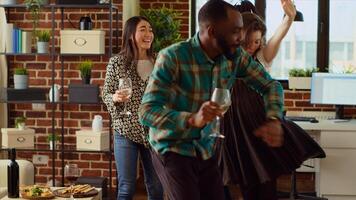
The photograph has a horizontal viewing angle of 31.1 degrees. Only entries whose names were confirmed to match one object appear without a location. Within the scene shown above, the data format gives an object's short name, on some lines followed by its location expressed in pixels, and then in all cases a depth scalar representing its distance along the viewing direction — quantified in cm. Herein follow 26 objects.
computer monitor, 572
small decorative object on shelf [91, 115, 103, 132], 543
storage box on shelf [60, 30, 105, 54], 538
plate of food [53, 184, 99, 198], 367
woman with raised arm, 328
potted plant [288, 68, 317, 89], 603
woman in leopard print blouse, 405
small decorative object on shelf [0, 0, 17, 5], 546
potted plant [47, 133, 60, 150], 555
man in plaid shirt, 233
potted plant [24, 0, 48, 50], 539
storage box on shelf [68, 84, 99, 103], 538
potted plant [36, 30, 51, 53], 547
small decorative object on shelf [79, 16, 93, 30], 544
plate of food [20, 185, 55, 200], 360
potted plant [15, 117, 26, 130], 552
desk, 533
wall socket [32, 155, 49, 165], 580
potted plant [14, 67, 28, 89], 550
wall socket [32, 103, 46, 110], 582
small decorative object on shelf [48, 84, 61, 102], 548
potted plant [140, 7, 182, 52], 546
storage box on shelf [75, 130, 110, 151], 541
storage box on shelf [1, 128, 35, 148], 544
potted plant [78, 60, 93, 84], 544
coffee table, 365
